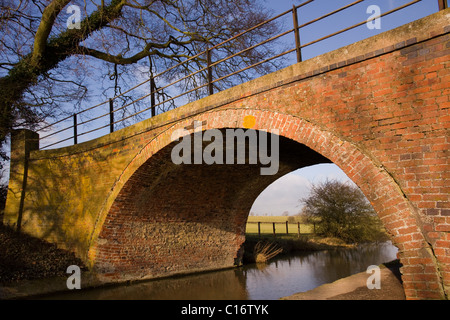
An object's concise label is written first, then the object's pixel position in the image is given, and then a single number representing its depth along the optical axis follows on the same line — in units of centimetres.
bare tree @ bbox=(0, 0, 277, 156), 1112
